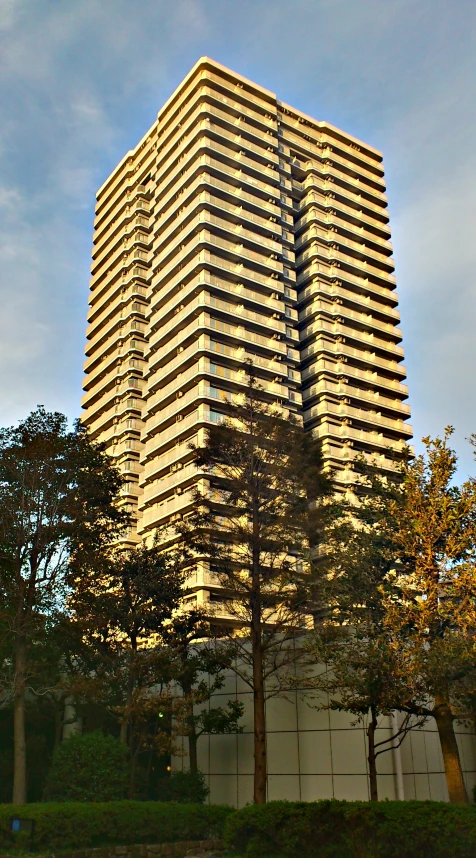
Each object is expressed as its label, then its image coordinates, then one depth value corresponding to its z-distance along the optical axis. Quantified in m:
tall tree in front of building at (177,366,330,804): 28.16
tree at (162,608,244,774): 29.20
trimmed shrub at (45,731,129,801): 25.03
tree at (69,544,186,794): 29.30
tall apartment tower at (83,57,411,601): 75.06
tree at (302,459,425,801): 21.72
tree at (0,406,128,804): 27.69
